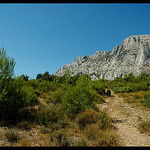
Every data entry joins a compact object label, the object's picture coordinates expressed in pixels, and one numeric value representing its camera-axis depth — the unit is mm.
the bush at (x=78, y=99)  6405
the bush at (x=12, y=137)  3503
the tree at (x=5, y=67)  5298
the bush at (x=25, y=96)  6031
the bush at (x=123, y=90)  19047
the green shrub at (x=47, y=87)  15190
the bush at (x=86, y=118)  5158
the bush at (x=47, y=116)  5237
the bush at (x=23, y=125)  4636
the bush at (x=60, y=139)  3340
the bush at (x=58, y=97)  10025
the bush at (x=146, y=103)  9311
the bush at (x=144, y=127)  4687
